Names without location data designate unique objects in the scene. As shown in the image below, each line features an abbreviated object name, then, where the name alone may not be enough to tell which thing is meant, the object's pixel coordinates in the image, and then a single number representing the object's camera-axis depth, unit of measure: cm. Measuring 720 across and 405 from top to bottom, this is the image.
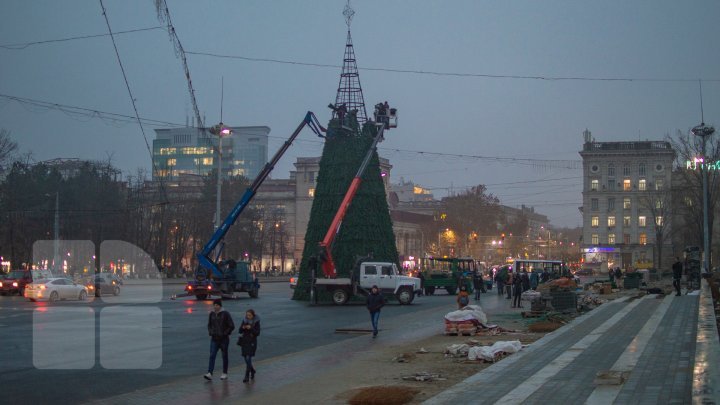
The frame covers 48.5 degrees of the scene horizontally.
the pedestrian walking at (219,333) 1527
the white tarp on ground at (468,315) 2361
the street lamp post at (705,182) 4772
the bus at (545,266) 6859
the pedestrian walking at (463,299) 2686
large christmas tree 4347
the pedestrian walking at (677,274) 3725
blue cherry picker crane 4400
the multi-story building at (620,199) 11339
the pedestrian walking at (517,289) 3788
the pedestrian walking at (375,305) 2369
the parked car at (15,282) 5109
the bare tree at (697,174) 5588
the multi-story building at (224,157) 10871
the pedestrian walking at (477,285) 4425
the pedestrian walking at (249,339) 1507
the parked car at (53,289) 4103
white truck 4153
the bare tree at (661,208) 8869
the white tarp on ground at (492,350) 1694
